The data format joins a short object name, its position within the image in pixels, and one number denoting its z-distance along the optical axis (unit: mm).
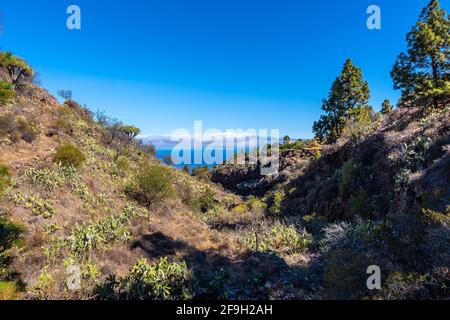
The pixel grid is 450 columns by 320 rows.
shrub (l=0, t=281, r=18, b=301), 6509
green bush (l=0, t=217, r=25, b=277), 7721
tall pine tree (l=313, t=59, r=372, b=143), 32753
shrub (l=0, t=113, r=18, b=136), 19562
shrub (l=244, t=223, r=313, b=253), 12703
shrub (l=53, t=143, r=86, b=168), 18842
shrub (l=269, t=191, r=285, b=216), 24544
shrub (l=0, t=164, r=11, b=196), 6742
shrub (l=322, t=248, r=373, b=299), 7094
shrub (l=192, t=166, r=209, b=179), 58388
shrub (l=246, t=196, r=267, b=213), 26581
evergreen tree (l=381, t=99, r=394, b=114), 48475
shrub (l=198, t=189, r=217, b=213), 30516
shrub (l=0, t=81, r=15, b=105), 6965
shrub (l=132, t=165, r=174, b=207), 19844
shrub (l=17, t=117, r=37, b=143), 20938
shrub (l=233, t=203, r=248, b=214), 26781
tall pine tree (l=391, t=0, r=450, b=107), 17375
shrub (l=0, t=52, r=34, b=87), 31547
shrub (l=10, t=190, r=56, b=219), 12497
